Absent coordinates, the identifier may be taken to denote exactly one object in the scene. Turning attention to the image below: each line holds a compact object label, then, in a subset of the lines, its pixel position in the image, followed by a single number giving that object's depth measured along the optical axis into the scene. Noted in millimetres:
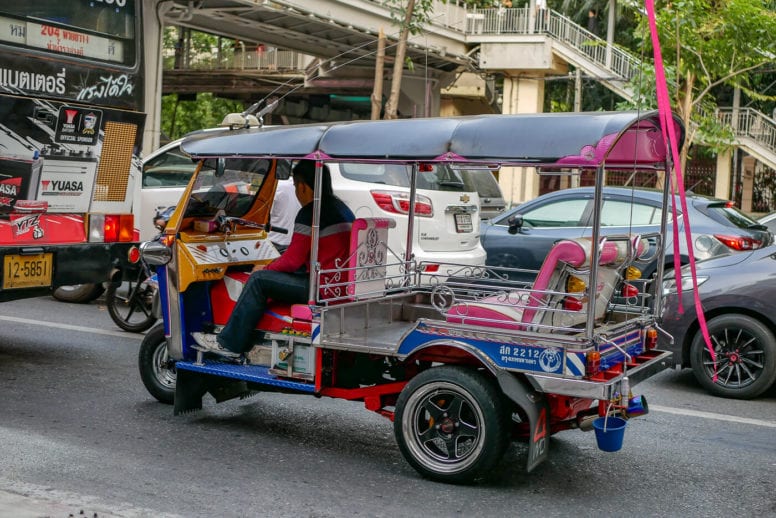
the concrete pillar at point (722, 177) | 28078
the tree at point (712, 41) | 16531
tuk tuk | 5141
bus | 8031
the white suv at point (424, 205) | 10109
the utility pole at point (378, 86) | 13495
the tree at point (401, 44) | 15086
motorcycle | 9867
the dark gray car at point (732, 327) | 7844
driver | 6250
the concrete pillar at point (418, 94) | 27109
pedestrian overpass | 22625
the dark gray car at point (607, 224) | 10992
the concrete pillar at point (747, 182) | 29438
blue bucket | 5180
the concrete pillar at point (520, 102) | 26875
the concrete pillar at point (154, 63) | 16938
